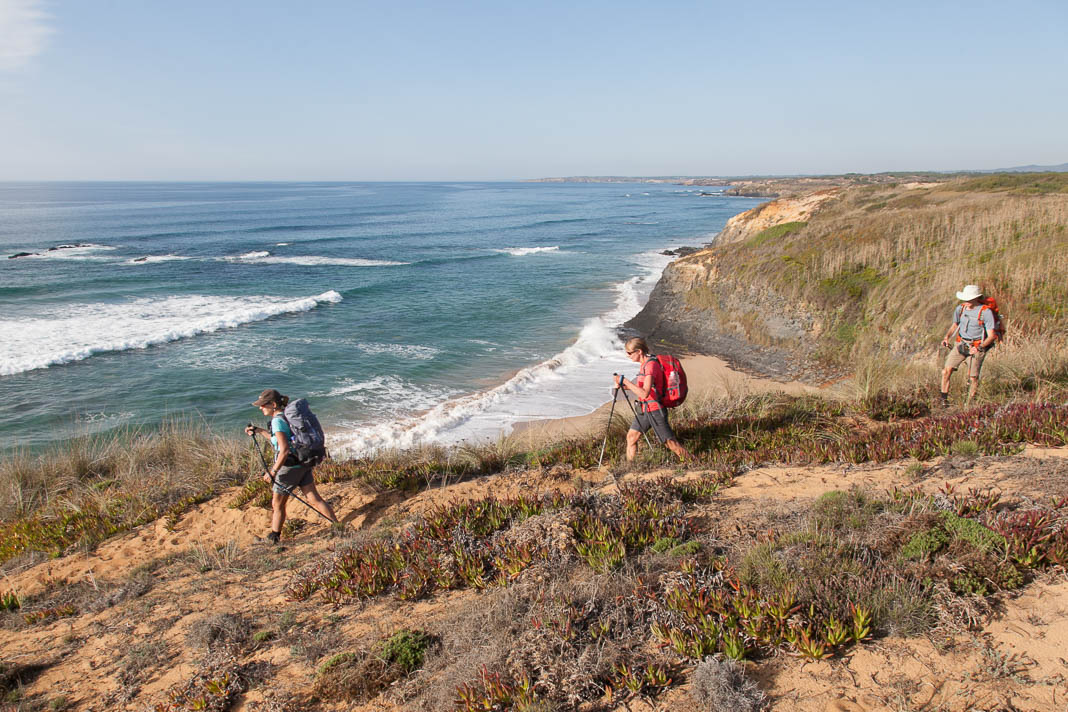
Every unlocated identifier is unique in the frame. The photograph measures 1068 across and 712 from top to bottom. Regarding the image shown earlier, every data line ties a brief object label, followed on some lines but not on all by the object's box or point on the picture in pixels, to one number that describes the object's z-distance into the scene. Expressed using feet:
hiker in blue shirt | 20.30
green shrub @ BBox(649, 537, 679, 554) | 14.71
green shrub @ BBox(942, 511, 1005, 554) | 12.21
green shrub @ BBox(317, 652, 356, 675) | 12.32
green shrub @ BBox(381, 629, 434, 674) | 12.40
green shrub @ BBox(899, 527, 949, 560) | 12.48
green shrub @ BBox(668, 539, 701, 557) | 14.20
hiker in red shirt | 21.33
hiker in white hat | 26.43
